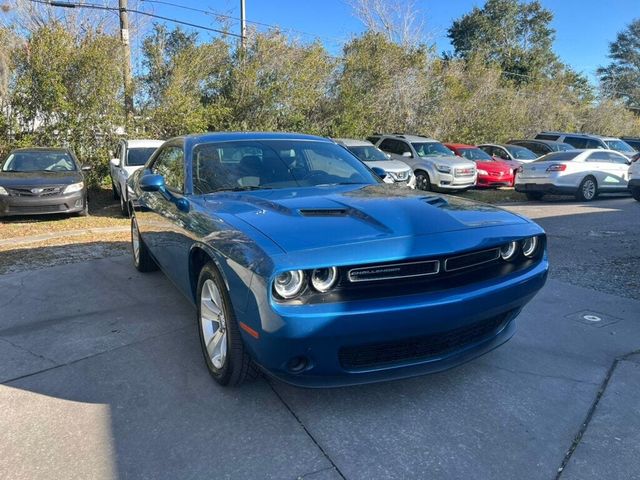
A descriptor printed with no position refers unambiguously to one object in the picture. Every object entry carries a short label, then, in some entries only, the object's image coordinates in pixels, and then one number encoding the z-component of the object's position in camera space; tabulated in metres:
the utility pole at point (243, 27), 16.36
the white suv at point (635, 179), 12.66
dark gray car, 9.02
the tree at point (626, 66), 63.09
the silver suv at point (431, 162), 14.45
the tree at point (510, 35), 45.19
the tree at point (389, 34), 22.29
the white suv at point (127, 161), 10.33
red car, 16.27
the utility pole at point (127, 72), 13.53
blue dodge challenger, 2.53
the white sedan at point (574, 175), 13.62
